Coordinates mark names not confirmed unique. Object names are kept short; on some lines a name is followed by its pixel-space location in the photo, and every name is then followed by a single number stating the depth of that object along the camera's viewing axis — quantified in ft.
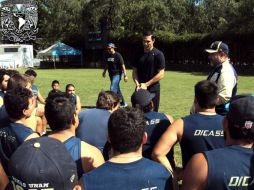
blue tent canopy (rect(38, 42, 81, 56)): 174.88
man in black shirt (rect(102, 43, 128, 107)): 46.01
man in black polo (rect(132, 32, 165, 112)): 25.31
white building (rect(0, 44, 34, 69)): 184.36
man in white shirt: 19.94
